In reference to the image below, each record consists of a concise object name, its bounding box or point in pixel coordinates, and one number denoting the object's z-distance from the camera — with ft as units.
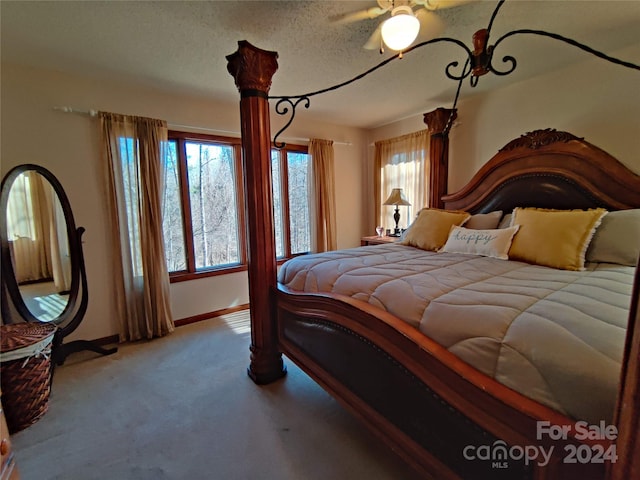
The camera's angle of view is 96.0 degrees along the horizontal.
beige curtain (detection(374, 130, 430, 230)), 12.42
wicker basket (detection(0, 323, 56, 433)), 5.67
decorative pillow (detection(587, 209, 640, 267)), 5.72
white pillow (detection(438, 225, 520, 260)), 6.83
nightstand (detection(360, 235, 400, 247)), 12.07
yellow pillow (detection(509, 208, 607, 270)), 5.82
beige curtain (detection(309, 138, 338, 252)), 13.23
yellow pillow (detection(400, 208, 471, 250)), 8.45
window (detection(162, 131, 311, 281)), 10.46
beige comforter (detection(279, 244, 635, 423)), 2.59
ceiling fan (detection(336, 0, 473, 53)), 4.93
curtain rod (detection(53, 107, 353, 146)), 8.38
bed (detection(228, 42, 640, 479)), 2.44
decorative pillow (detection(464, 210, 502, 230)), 8.25
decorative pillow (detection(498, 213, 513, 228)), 7.92
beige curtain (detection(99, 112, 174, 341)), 9.04
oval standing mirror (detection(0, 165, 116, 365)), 7.52
